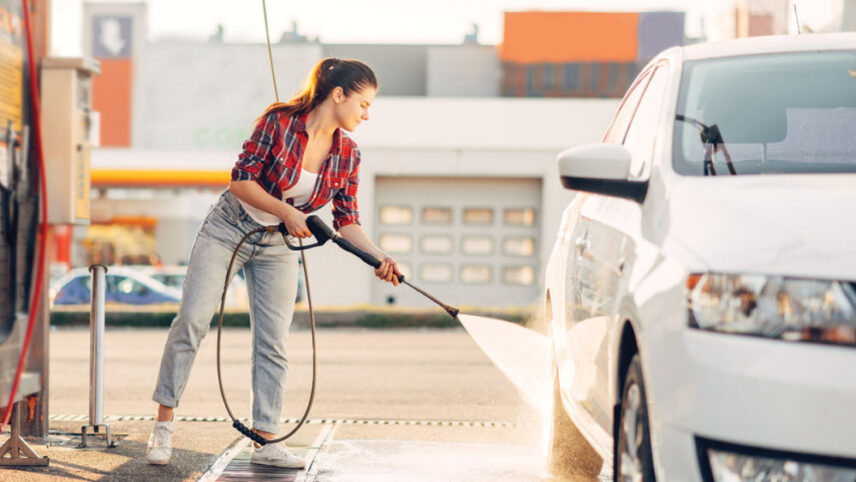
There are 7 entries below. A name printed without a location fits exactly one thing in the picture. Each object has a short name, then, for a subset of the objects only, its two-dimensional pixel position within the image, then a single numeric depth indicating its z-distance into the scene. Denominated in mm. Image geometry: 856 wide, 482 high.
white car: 2852
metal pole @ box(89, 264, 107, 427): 6254
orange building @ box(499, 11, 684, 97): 32938
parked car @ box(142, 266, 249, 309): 27984
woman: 5383
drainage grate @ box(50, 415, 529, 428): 7258
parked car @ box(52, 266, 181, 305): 24594
